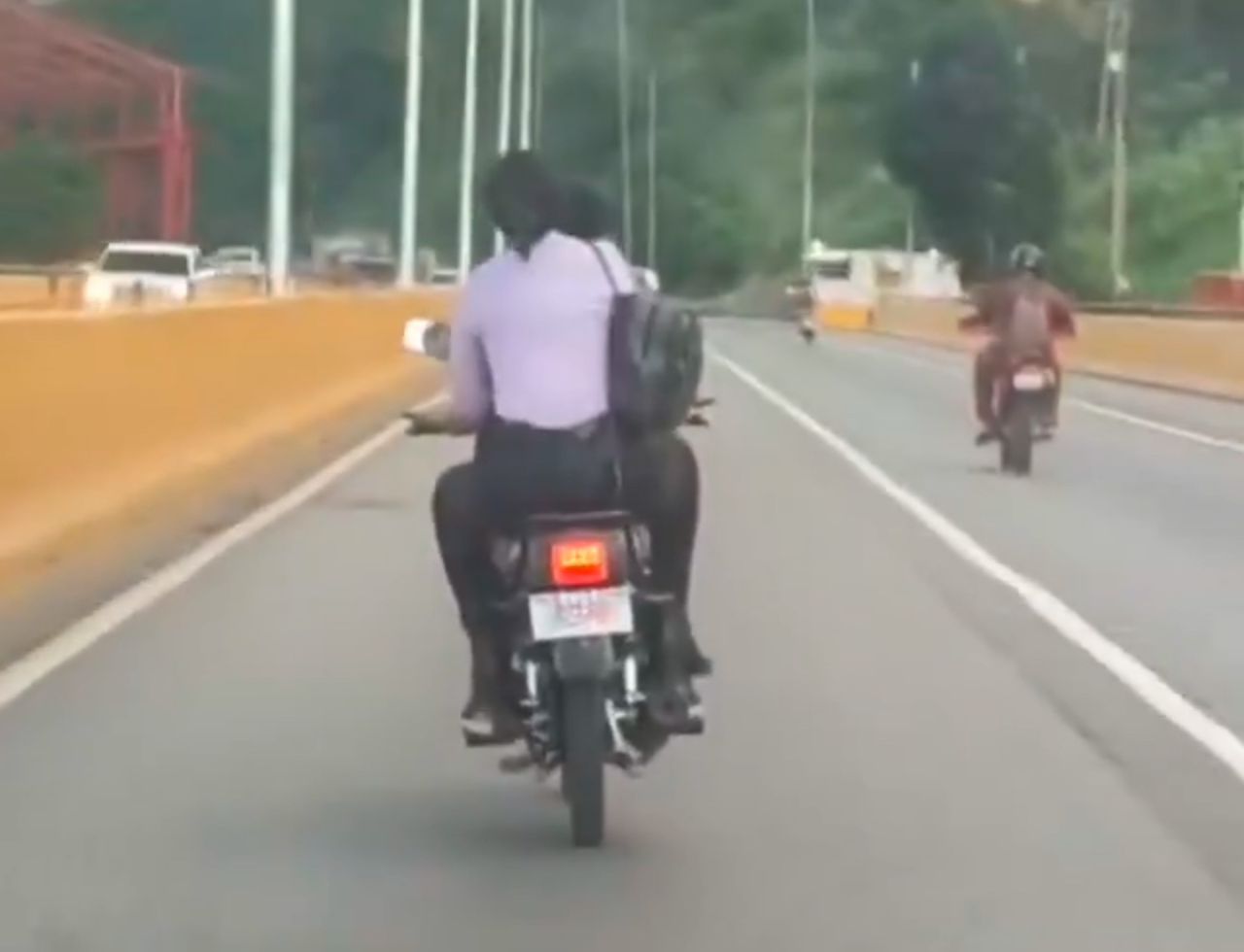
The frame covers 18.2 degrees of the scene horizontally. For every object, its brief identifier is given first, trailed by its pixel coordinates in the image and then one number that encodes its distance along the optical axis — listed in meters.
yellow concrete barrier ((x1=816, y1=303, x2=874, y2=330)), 102.19
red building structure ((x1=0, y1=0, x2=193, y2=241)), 49.09
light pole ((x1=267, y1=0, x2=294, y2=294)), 37.53
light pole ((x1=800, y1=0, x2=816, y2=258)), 123.44
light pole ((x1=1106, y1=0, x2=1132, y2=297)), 82.50
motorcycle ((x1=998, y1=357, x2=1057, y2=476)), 28.23
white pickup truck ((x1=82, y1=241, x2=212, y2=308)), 46.09
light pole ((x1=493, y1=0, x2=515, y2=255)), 83.94
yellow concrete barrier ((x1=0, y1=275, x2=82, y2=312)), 46.09
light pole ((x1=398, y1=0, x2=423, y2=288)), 58.44
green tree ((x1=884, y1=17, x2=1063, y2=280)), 120.44
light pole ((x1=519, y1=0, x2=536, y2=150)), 95.38
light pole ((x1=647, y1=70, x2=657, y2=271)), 140.16
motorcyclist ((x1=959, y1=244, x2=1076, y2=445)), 28.67
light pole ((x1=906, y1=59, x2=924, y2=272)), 119.94
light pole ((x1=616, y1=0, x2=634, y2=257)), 135.38
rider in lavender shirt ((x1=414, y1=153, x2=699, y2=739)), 10.19
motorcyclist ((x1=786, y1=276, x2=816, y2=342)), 84.44
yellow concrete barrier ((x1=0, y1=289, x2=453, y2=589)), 17.47
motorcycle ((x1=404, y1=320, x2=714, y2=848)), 9.98
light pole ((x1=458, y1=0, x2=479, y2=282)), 72.38
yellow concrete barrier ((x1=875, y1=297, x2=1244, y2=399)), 48.91
